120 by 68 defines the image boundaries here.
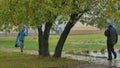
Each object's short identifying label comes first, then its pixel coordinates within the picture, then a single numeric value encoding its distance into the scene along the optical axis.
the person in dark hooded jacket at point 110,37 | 21.36
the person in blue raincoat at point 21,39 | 27.27
